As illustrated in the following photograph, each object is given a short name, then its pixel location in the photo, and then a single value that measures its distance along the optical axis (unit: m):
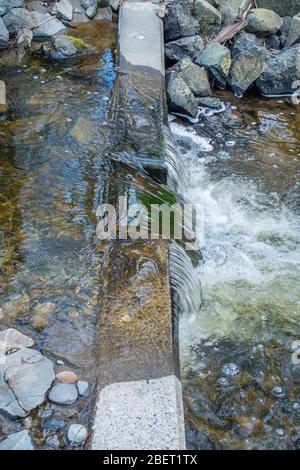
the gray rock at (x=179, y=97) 7.66
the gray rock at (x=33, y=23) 8.24
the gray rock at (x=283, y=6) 9.30
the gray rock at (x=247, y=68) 8.22
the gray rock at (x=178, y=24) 8.58
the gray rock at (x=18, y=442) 3.11
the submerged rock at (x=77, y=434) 3.16
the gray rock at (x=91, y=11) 9.05
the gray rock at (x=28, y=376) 3.34
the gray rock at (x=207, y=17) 8.91
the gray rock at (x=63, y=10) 8.73
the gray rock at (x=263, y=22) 8.92
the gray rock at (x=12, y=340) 3.63
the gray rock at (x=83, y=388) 3.41
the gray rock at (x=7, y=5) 8.29
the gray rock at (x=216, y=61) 8.24
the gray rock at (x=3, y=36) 7.95
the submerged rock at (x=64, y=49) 8.10
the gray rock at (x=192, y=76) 8.02
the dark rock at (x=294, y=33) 8.96
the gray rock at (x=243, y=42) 8.59
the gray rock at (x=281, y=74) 8.32
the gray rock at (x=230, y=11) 9.13
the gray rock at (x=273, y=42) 9.22
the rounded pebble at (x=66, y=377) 3.48
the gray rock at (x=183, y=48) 8.50
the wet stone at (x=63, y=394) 3.37
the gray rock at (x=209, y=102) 8.06
